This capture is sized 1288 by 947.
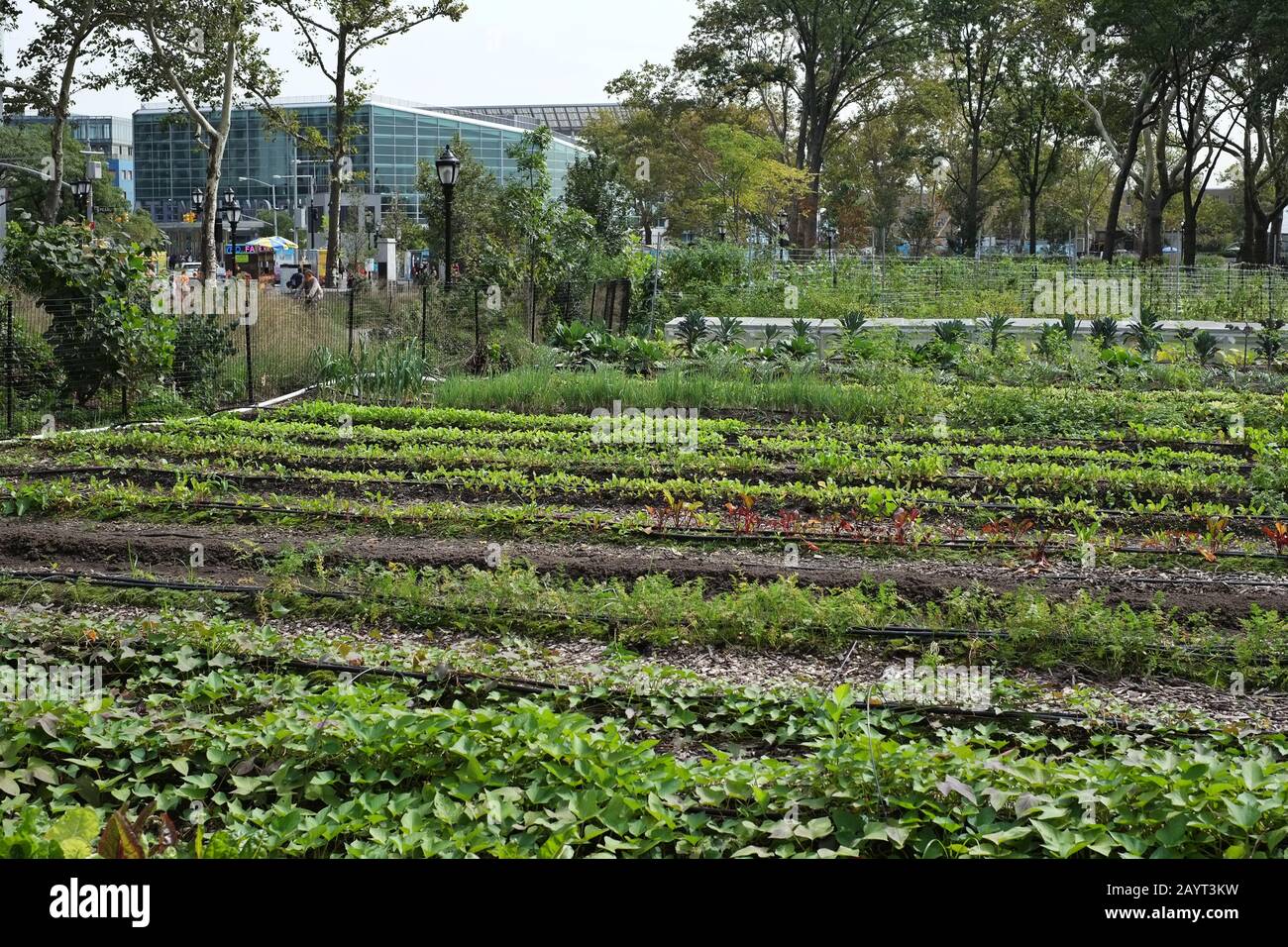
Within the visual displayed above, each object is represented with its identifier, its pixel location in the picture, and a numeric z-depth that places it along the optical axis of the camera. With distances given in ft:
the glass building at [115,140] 310.45
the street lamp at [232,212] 107.55
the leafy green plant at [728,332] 63.77
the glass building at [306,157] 253.03
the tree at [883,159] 158.40
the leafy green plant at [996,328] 63.41
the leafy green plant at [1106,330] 63.36
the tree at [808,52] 130.31
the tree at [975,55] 134.41
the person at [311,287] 67.31
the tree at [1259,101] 108.88
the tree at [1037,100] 135.03
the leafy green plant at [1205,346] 60.75
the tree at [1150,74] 110.63
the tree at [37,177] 143.56
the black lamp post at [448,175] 64.22
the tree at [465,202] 113.29
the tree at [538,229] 71.41
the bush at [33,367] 45.70
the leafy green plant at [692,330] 63.16
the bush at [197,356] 50.03
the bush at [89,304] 44.65
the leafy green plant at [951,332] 62.80
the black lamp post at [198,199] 126.63
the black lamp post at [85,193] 110.17
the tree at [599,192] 103.50
